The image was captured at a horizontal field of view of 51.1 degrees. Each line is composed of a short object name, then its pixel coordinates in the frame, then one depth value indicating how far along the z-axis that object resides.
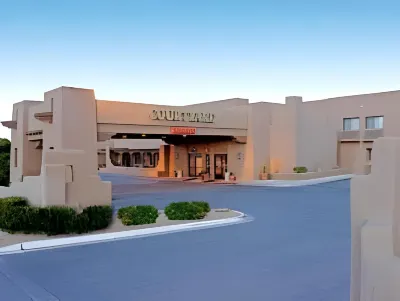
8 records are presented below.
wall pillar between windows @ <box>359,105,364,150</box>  40.50
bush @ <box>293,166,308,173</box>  31.87
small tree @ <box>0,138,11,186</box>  27.28
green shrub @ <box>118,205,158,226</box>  12.97
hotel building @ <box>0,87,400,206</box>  13.05
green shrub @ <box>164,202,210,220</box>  13.81
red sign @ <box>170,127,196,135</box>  26.66
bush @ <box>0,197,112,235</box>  11.58
